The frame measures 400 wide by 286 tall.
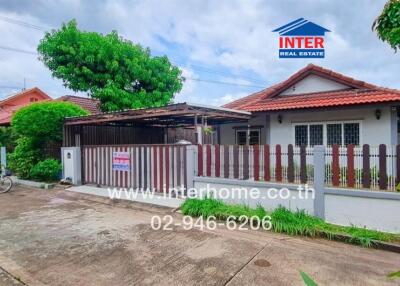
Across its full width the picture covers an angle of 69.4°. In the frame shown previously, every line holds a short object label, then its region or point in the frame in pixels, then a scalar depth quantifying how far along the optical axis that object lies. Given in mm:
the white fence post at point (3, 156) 12799
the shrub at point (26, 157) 11516
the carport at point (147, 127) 8008
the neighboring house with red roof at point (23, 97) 29789
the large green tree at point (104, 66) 13188
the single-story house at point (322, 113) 8914
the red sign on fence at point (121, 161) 8758
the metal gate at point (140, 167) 7543
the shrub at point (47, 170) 10664
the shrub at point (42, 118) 10484
